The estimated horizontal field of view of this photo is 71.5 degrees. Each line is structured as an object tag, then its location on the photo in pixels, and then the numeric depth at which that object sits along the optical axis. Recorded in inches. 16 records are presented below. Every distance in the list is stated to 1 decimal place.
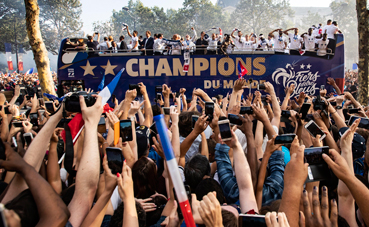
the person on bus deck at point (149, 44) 479.8
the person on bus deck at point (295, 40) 497.6
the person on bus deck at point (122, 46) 496.7
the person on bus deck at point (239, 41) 544.5
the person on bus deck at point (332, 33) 469.7
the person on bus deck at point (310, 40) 471.5
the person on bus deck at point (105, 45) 508.4
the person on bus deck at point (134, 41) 502.9
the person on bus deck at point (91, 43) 478.9
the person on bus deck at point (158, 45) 474.3
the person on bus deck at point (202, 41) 492.9
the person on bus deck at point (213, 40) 509.8
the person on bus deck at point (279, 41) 519.8
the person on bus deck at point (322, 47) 458.9
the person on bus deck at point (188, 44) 461.4
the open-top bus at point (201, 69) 461.4
